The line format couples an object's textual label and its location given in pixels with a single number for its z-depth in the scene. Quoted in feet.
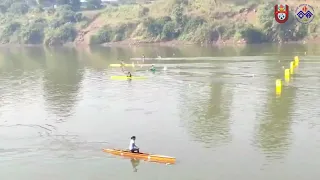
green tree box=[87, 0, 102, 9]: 455.63
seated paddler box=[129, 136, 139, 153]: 76.02
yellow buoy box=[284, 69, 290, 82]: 146.16
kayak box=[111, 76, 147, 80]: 156.62
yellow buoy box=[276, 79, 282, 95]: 126.62
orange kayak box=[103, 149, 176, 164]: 72.84
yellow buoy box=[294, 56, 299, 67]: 173.19
